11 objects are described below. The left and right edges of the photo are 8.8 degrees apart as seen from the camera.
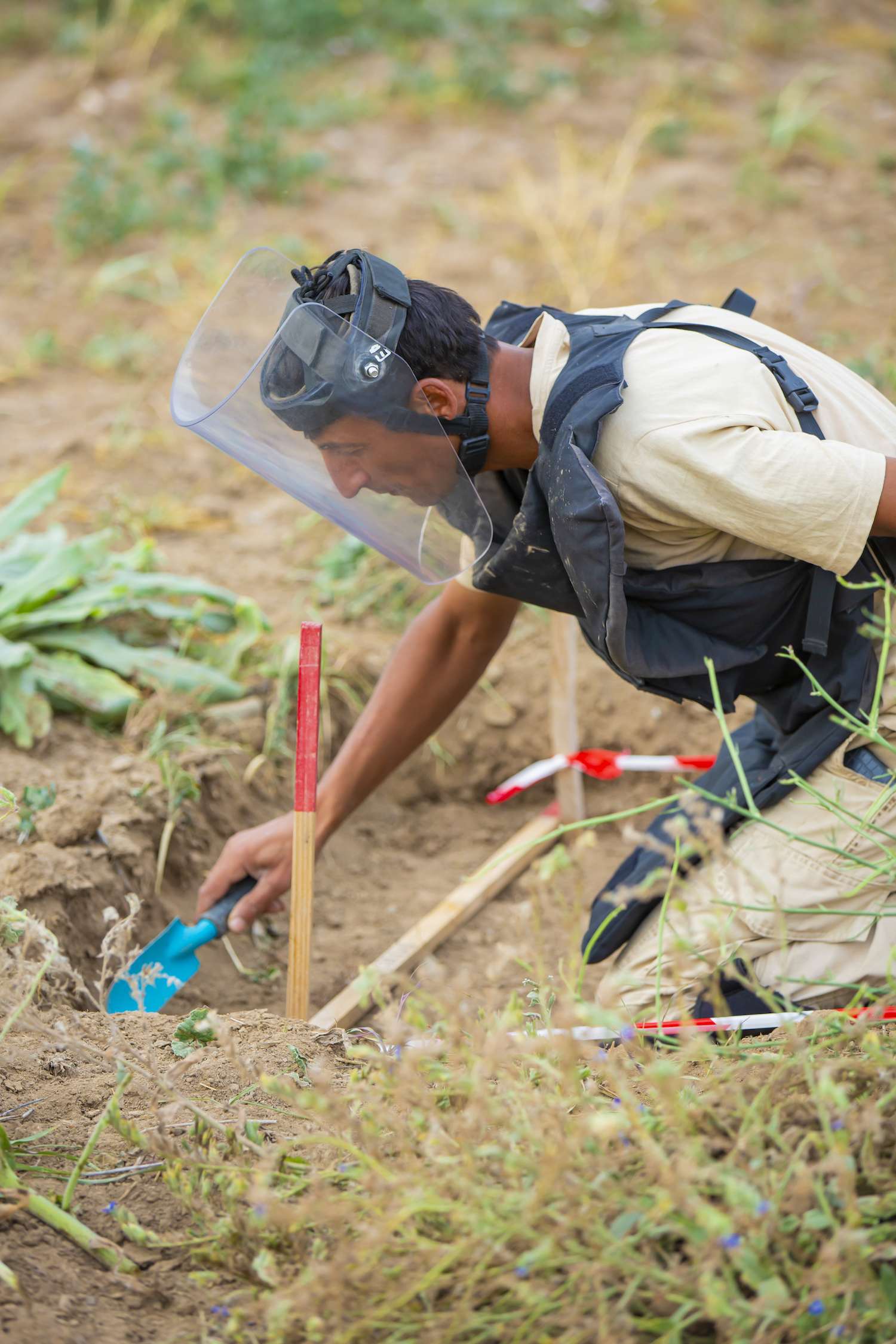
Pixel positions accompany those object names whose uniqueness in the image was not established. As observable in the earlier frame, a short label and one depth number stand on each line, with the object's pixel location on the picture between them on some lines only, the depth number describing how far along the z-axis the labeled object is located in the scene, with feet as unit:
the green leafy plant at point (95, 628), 25.52
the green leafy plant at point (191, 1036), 22.77
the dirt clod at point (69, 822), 24.35
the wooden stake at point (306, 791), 23.37
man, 22.79
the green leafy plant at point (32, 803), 24.16
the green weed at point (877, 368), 27.05
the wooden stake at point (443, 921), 24.16
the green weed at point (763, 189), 44.67
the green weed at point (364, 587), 27.08
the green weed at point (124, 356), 37.58
